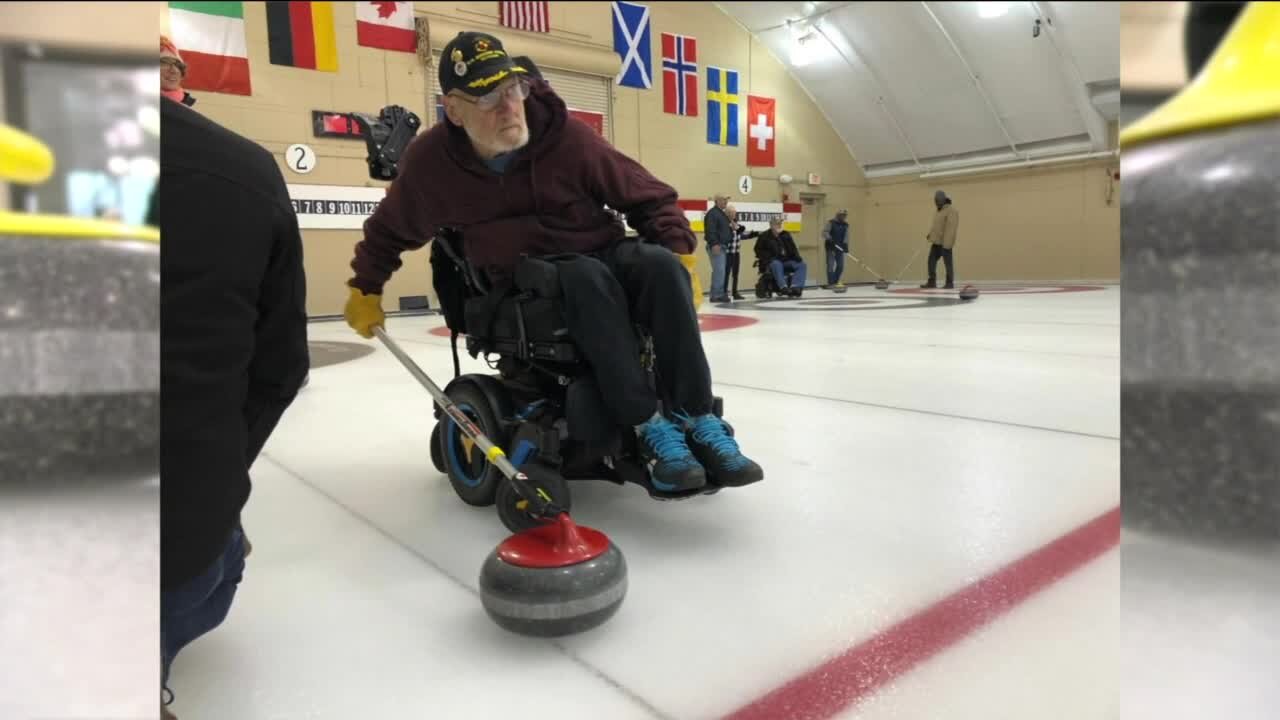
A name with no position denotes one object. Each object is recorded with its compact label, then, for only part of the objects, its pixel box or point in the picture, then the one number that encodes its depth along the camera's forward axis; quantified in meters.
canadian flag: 7.47
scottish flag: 9.05
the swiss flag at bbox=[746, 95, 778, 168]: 10.04
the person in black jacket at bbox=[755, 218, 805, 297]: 8.51
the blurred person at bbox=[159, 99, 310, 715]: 0.56
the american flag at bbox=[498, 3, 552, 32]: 8.23
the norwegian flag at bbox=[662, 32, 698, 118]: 9.60
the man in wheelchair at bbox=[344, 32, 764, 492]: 1.25
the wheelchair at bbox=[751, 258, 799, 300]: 8.54
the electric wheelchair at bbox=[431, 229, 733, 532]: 1.28
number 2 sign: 7.11
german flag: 6.97
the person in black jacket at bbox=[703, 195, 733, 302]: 7.95
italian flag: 6.46
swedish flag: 9.92
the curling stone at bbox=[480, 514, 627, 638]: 0.89
